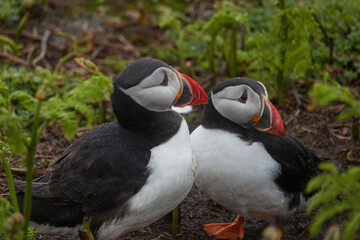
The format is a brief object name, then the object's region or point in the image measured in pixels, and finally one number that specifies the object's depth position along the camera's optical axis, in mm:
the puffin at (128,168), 6395
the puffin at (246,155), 7168
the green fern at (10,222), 4730
